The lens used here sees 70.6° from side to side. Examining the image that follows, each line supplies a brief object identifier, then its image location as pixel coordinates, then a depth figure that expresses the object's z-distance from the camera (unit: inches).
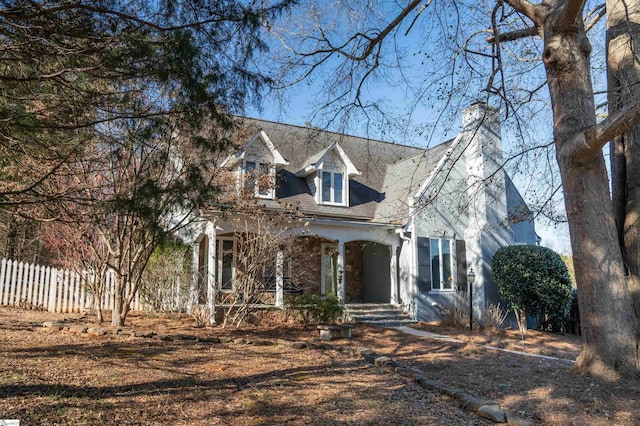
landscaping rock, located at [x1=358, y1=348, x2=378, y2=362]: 289.5
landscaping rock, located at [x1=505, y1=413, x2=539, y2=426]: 168.6
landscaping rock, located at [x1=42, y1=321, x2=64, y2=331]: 339.3
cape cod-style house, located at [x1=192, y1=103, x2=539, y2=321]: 530.9
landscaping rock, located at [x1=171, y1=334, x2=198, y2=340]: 325.7
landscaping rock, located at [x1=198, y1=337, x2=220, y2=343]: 322.9
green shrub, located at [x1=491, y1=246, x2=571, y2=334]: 499.5
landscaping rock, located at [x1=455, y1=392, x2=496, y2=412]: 189.2
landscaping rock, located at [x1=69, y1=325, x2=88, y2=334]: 327.3
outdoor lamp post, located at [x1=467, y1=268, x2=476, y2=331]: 468.4
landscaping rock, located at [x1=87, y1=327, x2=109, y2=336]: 322.6
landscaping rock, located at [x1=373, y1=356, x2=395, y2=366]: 271.7
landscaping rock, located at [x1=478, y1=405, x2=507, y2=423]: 175.5
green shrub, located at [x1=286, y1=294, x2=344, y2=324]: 440.8
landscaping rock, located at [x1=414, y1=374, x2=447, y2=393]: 216.4
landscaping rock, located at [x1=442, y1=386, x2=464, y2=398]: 206.6
